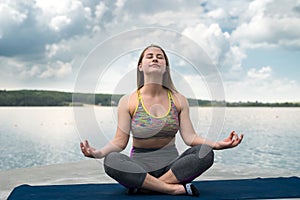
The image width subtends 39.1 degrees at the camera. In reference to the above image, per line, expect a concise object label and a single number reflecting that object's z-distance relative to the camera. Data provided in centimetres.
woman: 266
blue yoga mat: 267
